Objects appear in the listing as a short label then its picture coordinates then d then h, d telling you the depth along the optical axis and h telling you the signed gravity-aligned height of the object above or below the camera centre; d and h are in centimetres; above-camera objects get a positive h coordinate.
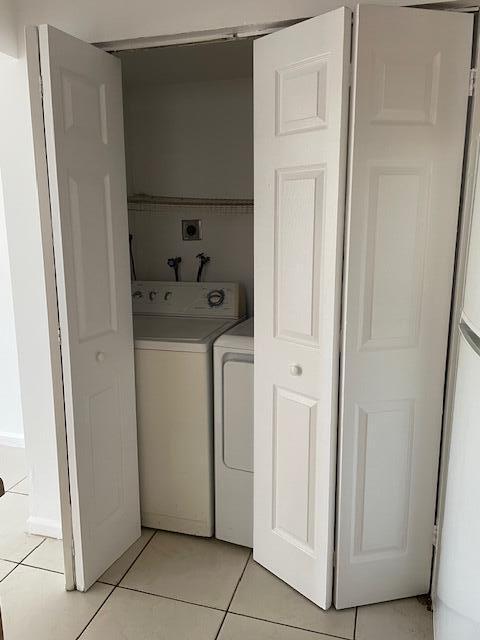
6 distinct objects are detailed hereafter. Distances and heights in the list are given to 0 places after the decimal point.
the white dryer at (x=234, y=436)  213 -91
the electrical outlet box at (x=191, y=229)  289 +0
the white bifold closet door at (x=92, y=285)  170 -21
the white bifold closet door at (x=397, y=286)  155 -19
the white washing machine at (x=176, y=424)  220 -88
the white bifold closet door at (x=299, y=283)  160 -19
